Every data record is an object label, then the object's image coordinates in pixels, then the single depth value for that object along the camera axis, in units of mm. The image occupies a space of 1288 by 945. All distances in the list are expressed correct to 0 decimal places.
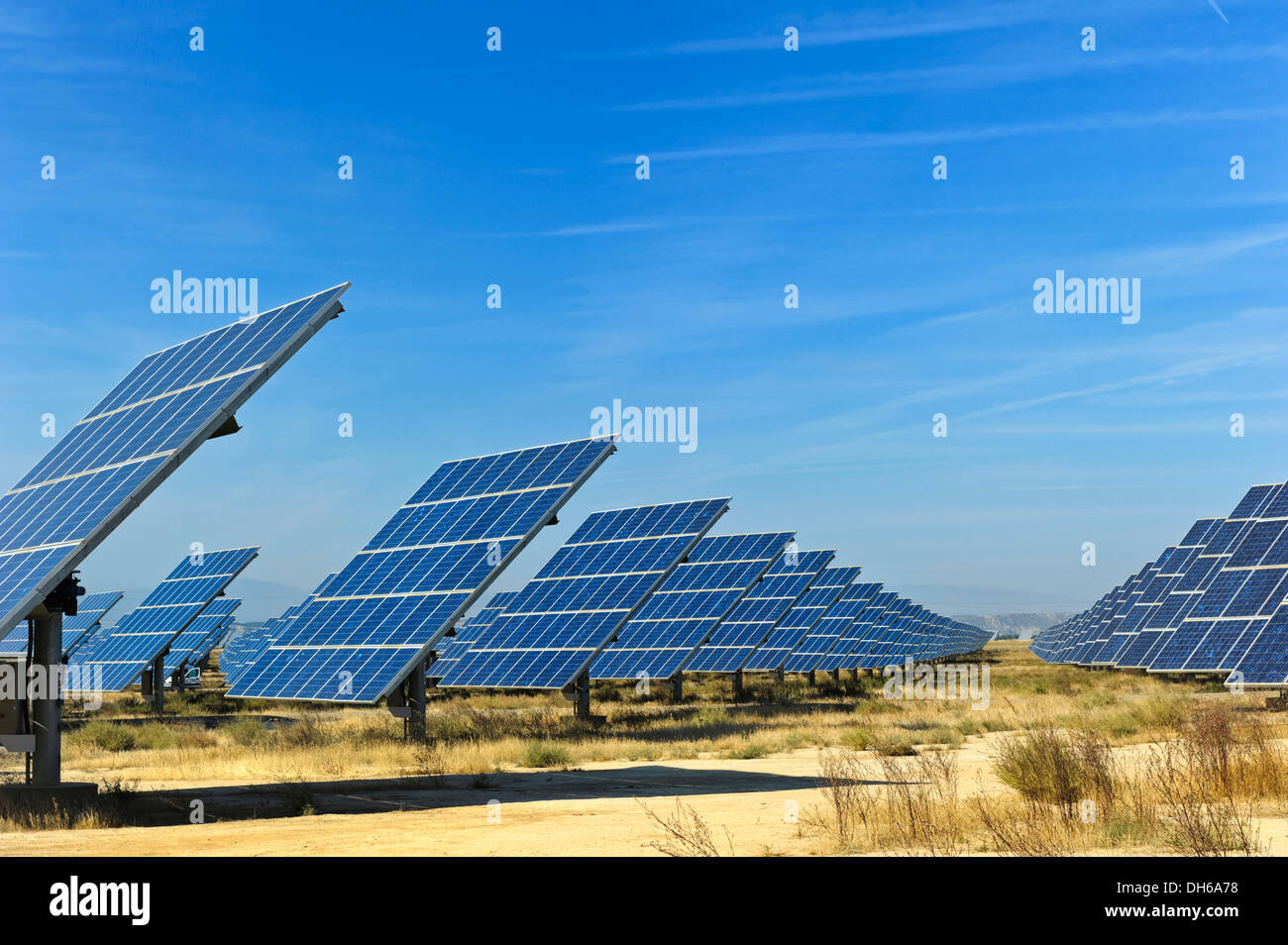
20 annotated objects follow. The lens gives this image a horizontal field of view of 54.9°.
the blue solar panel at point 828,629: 62312
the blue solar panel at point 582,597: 32188
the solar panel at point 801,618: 56906
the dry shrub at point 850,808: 13766
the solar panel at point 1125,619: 68812
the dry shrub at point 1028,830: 12177
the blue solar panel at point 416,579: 24906
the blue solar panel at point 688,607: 39219
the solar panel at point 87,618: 63594
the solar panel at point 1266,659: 29484
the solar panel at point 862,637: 70062
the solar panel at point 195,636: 49906
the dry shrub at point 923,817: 12984
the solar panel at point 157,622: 45844
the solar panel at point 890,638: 81500
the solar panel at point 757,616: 53438
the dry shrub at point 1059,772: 15434
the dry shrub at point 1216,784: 11875
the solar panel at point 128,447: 16219
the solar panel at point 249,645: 65750
